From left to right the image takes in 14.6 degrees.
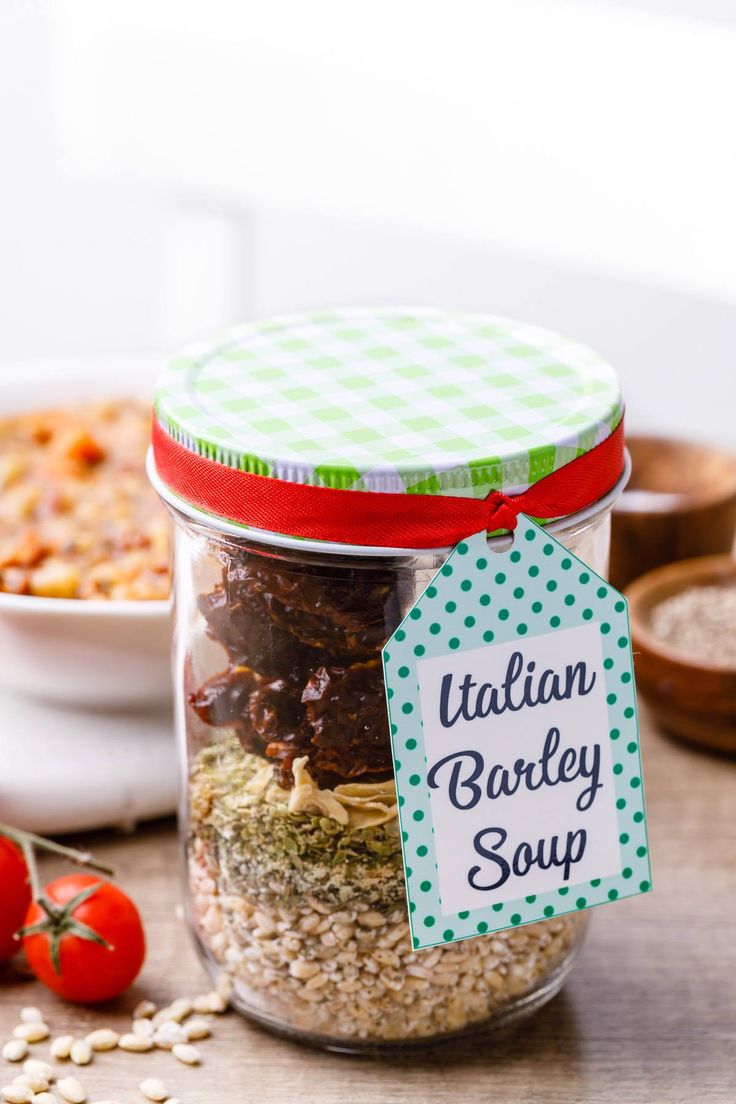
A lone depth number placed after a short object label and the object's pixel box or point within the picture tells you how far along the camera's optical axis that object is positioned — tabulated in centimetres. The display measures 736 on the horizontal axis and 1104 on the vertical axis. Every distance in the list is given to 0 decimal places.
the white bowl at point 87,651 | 60
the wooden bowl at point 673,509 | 69
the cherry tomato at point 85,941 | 56
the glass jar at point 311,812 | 52
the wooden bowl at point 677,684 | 64
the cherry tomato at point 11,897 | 57
